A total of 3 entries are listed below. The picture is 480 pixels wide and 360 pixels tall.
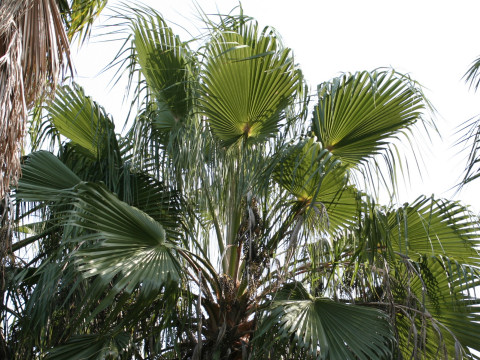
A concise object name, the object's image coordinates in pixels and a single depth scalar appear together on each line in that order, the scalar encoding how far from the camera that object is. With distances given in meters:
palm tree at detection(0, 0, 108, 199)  3.76
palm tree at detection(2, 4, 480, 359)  5.19
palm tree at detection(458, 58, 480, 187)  3.52
